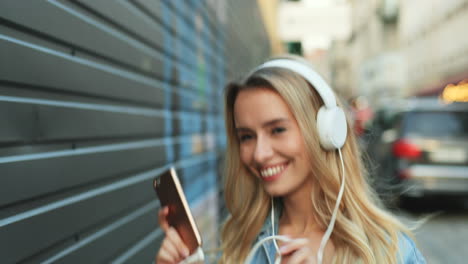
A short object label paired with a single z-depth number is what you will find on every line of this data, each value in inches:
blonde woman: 62.7
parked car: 258.4
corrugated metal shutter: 55.7
